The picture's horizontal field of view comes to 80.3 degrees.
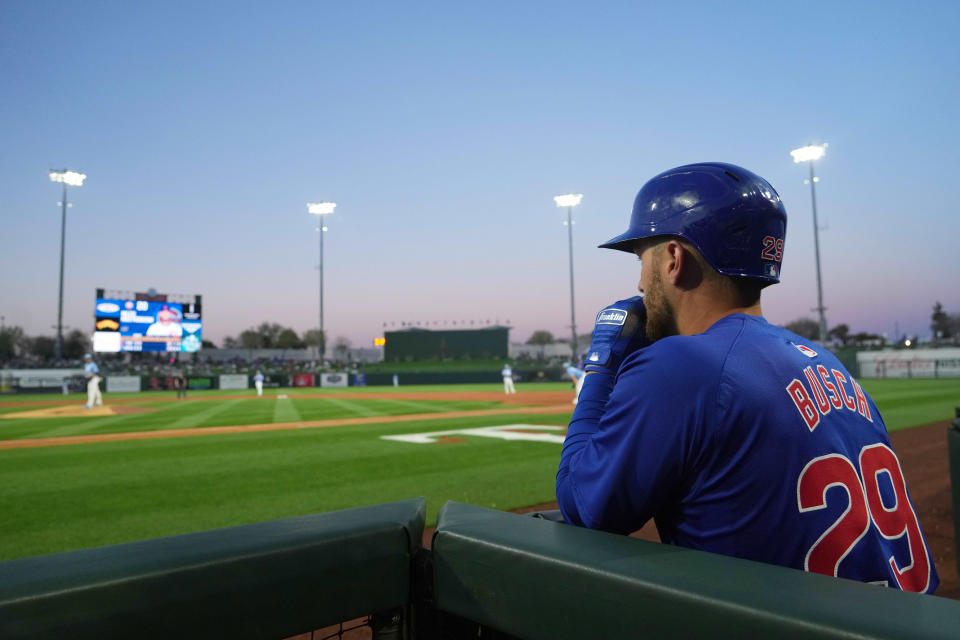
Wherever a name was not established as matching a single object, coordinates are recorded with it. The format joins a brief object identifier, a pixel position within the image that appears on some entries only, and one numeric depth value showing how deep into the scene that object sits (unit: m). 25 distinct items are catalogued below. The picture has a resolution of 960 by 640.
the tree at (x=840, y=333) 127.25
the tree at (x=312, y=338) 112.56
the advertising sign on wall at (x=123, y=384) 38.00
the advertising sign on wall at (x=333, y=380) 44.03
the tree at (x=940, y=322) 103.31
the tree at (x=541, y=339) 120.56
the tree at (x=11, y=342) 86.14
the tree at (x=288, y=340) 116.38
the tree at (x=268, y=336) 115.44
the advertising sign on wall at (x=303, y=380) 43.47
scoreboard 35.50
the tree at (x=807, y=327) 100.21
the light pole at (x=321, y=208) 47.78
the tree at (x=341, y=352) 82.67
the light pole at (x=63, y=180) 39.62
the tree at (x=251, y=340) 113.77
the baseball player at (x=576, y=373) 20.69
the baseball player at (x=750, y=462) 1.31
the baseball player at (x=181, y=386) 30.39
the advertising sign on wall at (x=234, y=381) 40.16
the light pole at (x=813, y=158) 36.09
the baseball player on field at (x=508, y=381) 29.89
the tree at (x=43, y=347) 95.50
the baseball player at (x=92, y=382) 20.64
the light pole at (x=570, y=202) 44.22
